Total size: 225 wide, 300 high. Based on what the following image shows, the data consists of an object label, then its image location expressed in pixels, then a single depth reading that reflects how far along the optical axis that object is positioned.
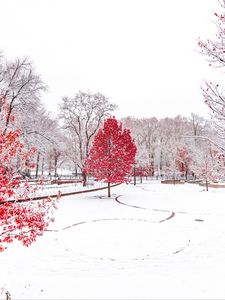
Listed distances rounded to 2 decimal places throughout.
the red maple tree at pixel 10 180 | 6.31
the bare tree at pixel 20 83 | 25.28
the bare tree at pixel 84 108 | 36.31
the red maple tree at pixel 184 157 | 54.49
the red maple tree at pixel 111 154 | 25.09
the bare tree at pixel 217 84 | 6.05
